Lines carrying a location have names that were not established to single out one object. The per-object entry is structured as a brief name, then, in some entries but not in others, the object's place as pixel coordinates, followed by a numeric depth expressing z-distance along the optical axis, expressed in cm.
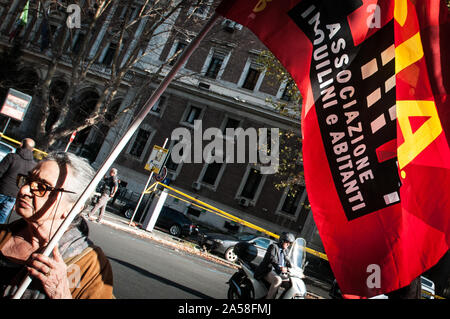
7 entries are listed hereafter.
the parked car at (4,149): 1141
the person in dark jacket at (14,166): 577
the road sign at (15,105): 1445
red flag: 237
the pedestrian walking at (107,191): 1186
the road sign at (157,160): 1401
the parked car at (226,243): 1430
